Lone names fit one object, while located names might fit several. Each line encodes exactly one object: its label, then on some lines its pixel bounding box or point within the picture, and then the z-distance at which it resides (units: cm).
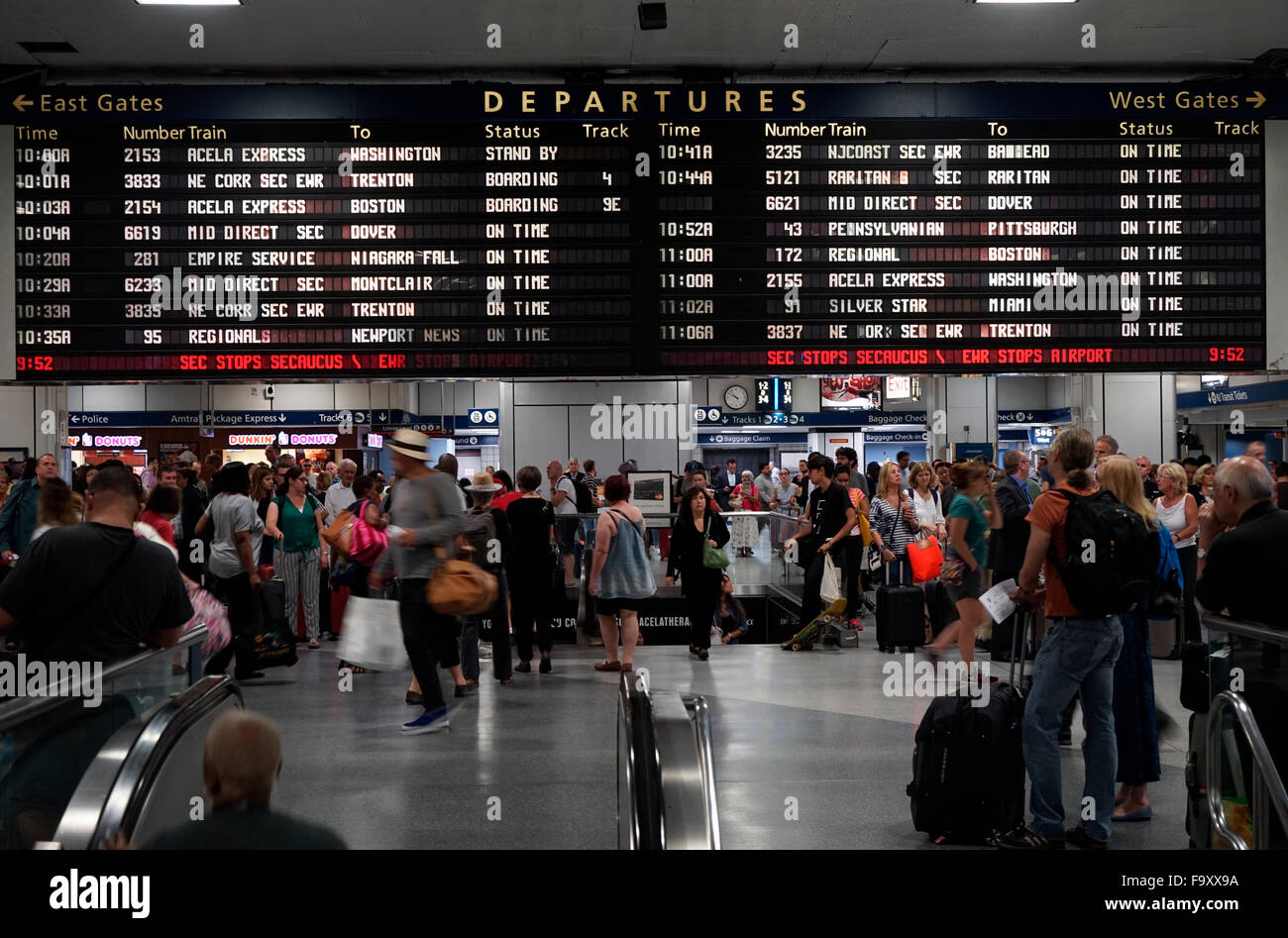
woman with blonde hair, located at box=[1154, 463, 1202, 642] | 995
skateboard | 1123
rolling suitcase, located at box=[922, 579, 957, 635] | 1146
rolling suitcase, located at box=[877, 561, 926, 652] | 1088
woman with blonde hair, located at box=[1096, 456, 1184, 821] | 567
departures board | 831
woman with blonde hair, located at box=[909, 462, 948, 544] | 1226
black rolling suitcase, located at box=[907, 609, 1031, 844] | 525
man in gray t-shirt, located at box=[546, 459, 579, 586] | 1261
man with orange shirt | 499
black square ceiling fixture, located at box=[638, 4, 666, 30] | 758
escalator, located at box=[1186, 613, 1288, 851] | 414
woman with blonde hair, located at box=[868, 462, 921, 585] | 1234
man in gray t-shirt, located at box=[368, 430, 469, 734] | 703
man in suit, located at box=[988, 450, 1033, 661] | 766
